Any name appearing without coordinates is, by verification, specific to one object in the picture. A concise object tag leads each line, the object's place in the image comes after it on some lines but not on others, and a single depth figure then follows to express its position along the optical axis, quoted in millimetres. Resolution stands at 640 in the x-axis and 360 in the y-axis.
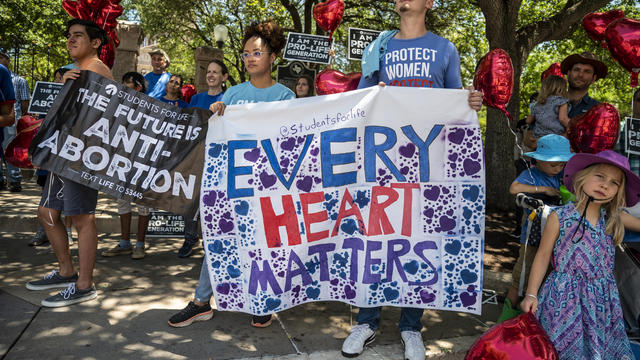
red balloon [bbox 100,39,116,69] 3984
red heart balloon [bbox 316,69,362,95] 3934
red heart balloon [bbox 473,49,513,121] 2979
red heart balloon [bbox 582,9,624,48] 4410
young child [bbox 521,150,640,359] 2439
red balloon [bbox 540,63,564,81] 5320
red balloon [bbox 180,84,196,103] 7760
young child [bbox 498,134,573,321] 3215
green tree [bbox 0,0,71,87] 12914
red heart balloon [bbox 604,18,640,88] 3711
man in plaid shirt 5709
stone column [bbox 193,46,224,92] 9062
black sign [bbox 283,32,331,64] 6039
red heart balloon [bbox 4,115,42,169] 4188
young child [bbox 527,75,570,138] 4211
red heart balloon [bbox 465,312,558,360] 2182
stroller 2738
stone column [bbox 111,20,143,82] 7707
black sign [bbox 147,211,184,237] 4980
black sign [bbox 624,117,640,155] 3374
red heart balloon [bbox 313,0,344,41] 6070
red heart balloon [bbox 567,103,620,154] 3002
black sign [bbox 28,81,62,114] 3875
